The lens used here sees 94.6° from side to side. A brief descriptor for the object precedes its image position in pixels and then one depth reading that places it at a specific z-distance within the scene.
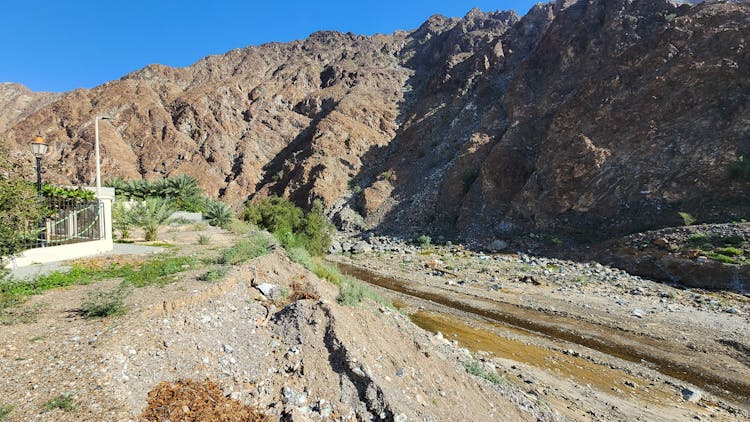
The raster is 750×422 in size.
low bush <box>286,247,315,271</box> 9.15
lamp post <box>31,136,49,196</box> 7.67
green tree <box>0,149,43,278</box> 4.61
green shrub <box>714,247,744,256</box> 13.46
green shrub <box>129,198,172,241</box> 11.30
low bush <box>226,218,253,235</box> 14.31
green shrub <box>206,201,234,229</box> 17.27
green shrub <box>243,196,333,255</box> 18.45
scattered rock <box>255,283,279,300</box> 6.45
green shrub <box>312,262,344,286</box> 9.35
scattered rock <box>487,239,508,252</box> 21.30
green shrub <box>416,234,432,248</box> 24.69
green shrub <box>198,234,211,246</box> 10.76
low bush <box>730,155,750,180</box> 16.17
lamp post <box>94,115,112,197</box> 9.42
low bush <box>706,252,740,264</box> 13.26
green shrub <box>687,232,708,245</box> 14.67
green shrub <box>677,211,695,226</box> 16.44
